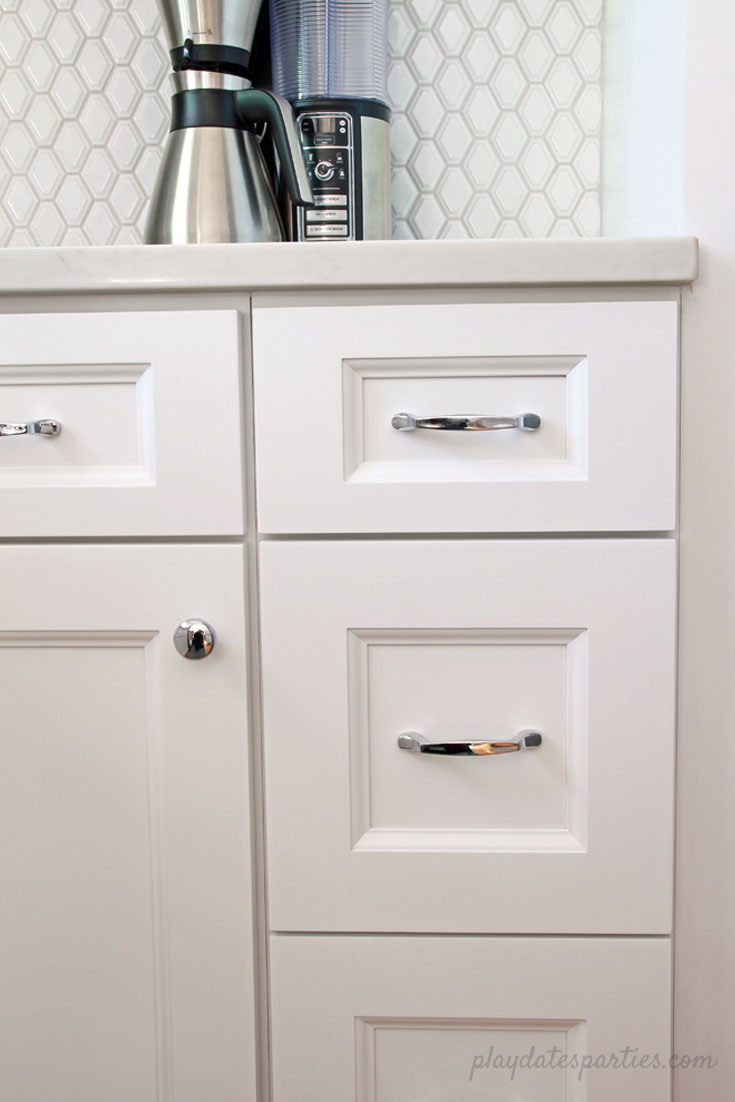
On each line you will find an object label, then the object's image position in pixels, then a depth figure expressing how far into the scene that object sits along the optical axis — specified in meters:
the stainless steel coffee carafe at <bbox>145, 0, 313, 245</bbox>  0.89
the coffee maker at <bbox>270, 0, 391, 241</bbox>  0.96
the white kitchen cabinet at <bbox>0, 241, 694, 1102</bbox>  0.72
